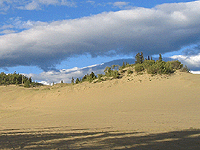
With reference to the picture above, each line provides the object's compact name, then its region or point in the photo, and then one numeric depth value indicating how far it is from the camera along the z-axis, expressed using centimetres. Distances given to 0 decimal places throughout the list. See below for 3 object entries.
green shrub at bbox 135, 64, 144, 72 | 3453
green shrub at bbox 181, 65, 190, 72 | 3641
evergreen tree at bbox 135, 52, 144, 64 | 4304
